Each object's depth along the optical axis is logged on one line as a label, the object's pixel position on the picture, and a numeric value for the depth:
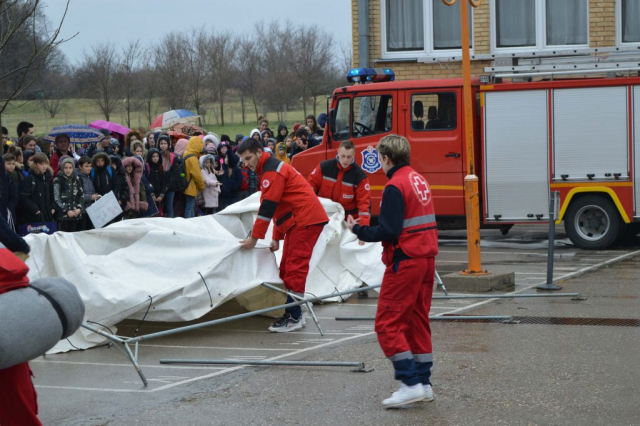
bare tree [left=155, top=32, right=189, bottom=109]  44.19
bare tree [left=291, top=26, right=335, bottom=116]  48.06
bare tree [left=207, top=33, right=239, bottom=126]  48.75
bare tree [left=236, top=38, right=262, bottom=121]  52.19
